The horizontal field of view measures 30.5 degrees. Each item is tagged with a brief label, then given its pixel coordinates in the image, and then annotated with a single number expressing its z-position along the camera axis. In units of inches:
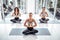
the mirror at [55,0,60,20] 205.3
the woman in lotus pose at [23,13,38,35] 134.5
